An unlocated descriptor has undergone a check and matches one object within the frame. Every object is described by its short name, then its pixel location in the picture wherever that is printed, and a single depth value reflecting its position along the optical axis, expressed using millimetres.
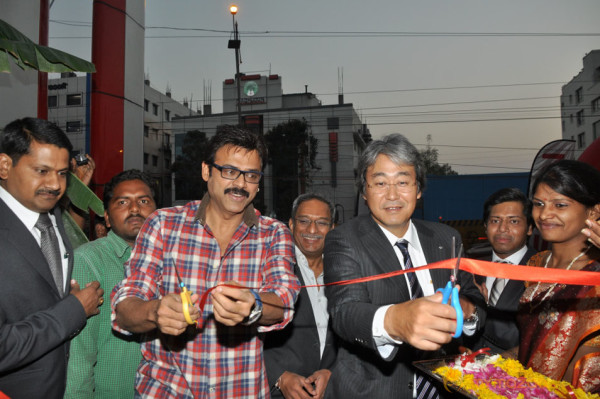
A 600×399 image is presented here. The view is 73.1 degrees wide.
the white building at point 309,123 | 46281
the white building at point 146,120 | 50312
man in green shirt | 2486
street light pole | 27898
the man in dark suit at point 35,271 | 2076
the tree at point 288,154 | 41938
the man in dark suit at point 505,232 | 3377
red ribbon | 1951
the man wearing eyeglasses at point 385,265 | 2133
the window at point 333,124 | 49469
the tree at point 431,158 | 60938
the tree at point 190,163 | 42438
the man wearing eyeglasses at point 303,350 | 2930
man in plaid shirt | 2113
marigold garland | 1937
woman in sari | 2191
